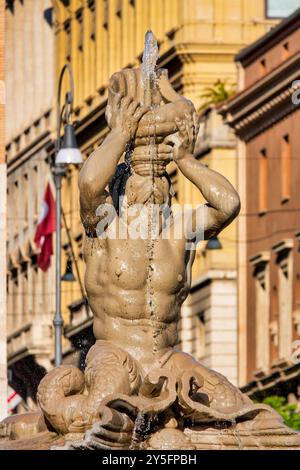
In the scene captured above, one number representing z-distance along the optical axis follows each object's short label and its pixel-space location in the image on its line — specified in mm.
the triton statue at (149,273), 25219
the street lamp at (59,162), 54875
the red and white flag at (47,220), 81000
